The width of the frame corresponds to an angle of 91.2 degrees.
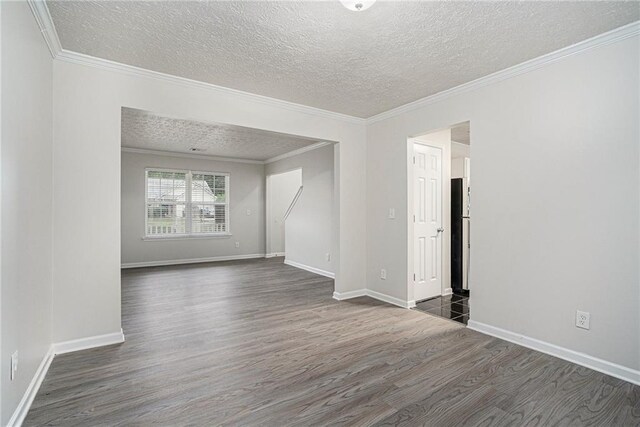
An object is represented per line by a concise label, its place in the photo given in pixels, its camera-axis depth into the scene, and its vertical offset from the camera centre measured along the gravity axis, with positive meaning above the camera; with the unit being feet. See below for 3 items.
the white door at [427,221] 13.02 -0.36
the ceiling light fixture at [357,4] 5.98 +4.04
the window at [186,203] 22.30 +0.70
